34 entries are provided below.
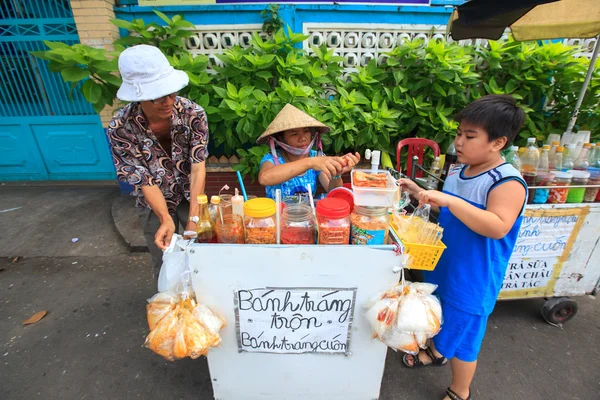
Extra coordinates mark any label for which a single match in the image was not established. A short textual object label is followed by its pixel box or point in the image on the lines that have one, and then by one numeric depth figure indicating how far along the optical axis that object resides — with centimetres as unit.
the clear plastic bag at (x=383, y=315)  121
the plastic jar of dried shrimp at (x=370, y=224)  120
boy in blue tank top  124
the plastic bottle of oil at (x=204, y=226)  129
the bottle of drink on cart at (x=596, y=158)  208
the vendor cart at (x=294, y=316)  122
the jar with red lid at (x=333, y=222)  119
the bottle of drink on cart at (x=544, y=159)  193
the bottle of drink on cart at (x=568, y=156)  201
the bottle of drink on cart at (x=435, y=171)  219
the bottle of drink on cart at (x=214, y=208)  130
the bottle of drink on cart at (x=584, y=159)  203
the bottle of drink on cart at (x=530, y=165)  191
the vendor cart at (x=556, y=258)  195
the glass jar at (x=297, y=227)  125
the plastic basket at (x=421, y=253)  122
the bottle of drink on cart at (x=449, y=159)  251
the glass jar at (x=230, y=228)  128
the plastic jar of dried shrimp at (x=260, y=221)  119
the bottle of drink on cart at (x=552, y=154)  203
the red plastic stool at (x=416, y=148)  275
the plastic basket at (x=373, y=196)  119
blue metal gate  414
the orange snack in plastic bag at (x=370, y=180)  120
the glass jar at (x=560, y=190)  186
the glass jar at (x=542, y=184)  188
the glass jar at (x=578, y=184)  188
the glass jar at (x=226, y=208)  133
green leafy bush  315
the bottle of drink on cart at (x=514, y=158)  191
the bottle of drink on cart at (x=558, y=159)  196
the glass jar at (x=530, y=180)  189
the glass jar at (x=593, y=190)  194
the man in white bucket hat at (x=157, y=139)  152
